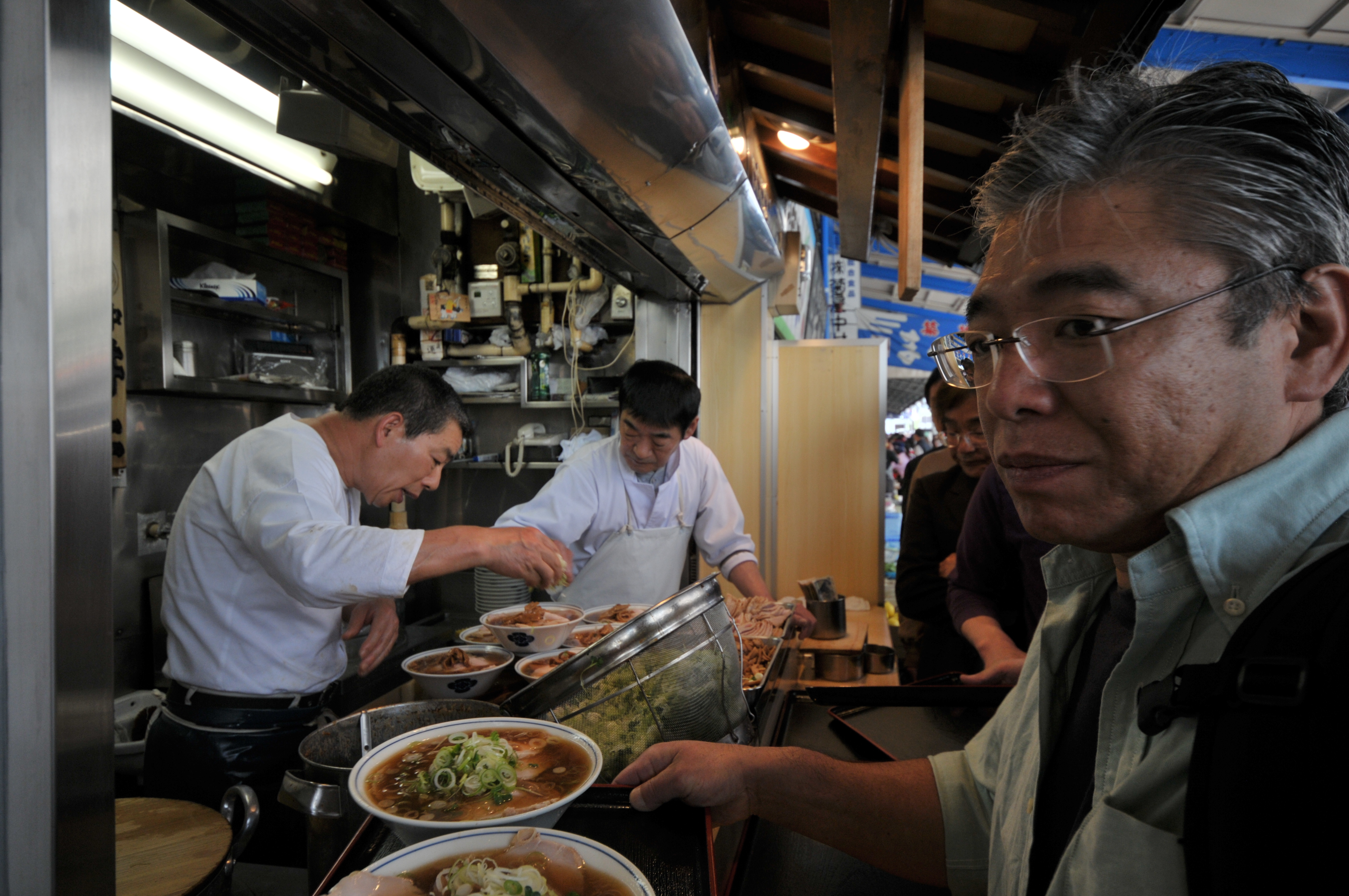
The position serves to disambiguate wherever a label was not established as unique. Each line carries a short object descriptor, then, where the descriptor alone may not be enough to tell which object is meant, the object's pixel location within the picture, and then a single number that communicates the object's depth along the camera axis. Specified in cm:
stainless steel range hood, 141
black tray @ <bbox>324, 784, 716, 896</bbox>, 90
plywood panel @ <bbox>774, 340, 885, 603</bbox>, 525
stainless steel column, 81
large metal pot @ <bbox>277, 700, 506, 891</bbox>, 117
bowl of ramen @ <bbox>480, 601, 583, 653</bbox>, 209
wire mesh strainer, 127
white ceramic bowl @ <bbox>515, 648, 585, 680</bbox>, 199
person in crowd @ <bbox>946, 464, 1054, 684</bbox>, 246
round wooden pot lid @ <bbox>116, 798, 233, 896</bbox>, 141
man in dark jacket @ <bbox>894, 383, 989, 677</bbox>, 347
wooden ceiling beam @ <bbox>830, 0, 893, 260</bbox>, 186
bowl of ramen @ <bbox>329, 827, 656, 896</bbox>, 76
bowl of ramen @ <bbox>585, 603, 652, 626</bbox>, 250
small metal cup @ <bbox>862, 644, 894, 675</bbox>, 263
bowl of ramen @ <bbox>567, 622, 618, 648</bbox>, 226
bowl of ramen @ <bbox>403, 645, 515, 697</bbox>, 188
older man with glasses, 75
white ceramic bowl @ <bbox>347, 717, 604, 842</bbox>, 88
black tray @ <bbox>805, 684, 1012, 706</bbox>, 172
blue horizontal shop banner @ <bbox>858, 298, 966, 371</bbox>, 1105
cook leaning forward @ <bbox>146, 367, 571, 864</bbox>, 205
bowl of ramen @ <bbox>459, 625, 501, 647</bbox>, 240
